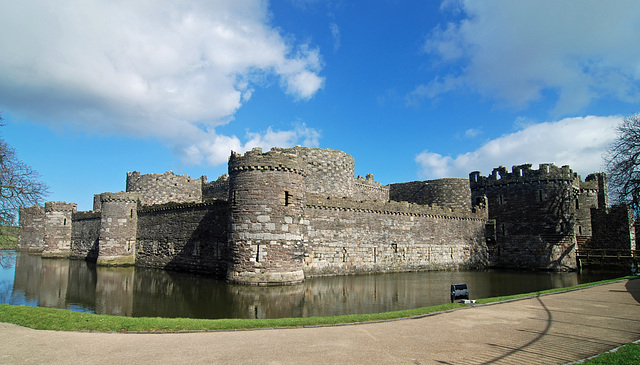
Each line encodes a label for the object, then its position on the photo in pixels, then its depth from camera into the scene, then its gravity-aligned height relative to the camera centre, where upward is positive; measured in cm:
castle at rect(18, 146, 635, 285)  2062 +82
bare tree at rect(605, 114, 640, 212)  2627 +448
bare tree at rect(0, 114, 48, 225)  1677 +175
